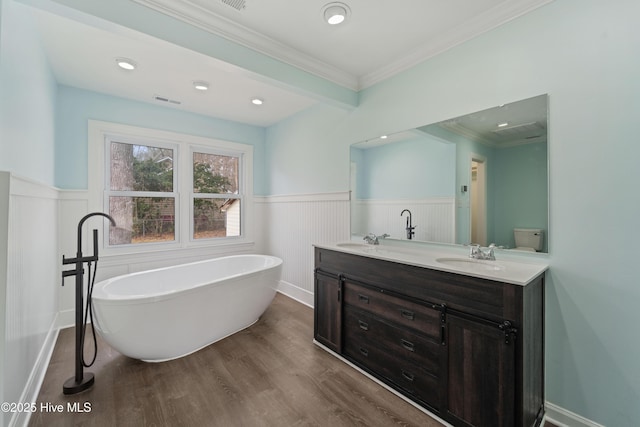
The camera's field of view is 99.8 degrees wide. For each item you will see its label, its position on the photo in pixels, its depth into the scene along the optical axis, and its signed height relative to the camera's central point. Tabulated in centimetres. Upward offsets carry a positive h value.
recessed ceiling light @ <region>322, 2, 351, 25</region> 179 +136
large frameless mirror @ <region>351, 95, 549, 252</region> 175 +25
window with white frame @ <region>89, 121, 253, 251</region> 321 +36
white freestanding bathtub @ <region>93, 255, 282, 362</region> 199 -81
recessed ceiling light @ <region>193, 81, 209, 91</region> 280 +134
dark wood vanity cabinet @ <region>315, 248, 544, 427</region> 136 -77
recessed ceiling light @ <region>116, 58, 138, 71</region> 238 +135
